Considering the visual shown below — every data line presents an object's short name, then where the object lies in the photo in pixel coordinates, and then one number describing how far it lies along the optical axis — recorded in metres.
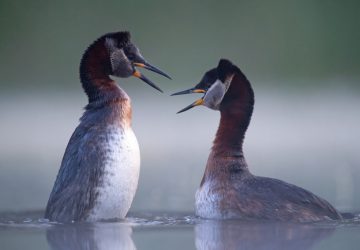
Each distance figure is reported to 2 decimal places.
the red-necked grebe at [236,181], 10.52
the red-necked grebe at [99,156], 10.52
